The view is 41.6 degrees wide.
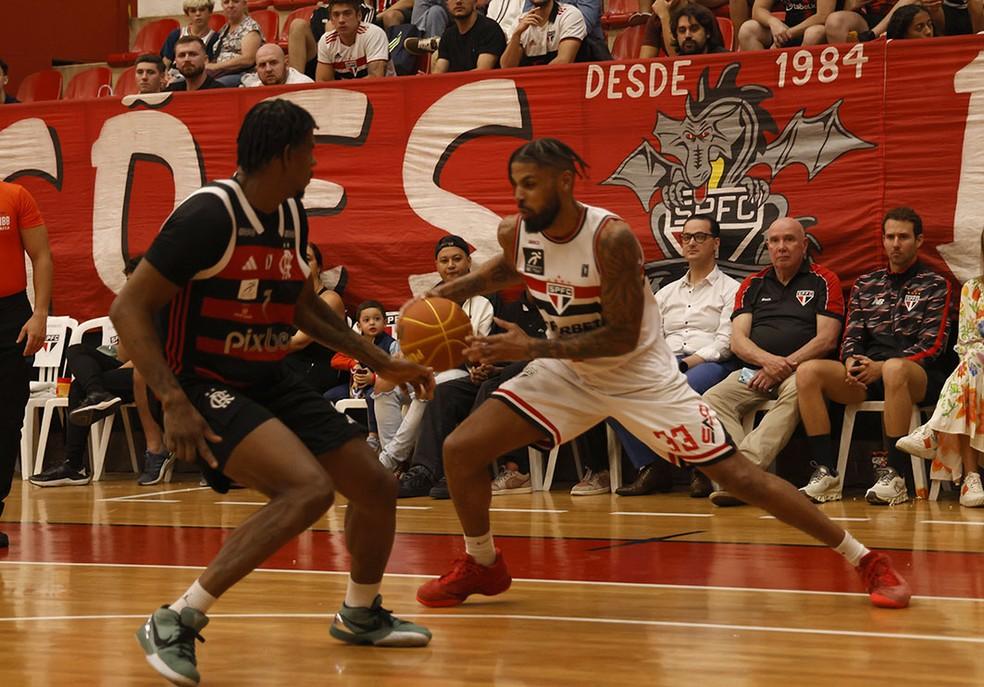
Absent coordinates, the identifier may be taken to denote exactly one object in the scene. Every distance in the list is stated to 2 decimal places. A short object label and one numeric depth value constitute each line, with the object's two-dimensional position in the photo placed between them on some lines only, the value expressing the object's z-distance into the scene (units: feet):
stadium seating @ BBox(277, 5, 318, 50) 40.65
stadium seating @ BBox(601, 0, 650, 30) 36.11
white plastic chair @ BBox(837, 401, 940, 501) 25.25
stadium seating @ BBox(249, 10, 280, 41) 43.50
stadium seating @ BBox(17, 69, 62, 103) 43.86
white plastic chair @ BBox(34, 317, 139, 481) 32.50
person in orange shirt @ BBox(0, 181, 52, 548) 21.85
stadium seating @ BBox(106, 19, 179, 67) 46.44
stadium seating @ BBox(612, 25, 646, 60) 35.40
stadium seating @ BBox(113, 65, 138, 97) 40.40
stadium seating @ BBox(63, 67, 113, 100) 43.11
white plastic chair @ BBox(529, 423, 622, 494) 27.55
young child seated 29.27
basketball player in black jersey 12.28
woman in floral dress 24.06
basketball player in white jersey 15.28
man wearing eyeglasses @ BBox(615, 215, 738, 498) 27.02
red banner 27.40
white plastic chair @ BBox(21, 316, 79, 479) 32.86
